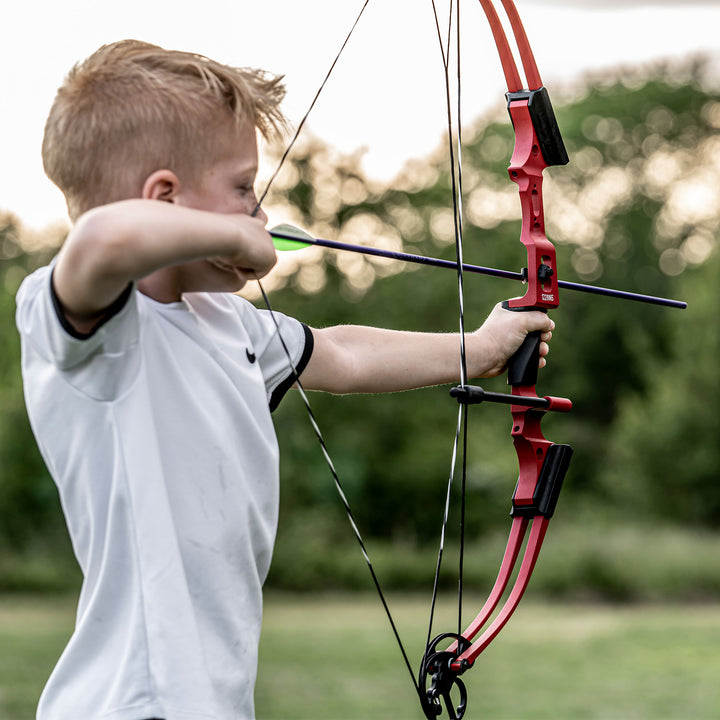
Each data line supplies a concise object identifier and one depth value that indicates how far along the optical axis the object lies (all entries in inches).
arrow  116.1
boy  107.6
